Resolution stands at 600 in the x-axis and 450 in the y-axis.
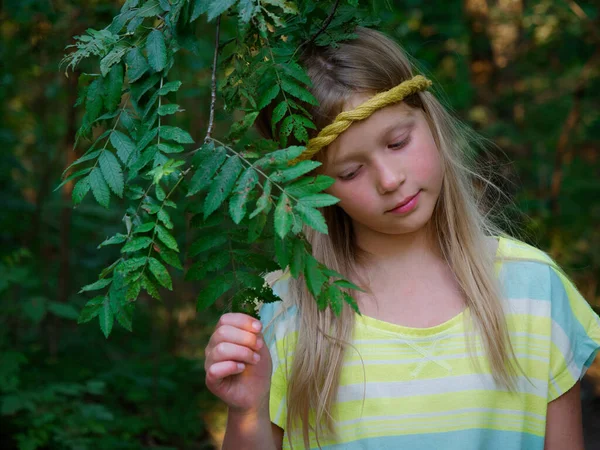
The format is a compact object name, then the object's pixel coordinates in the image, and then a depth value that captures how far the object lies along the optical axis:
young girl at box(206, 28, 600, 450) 1.07
